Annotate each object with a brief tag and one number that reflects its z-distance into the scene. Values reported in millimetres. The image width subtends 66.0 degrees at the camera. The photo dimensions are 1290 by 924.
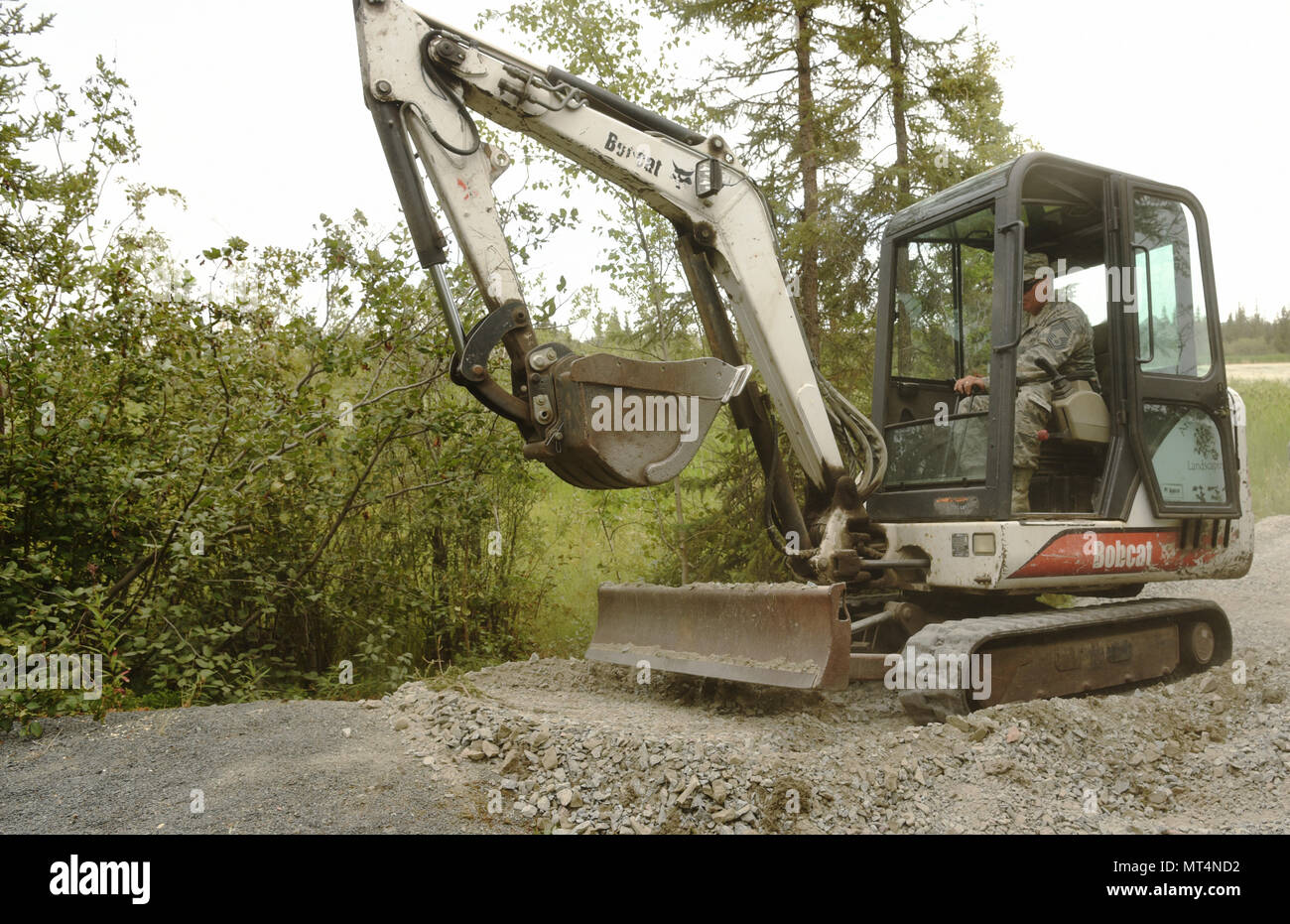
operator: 4938
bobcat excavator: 4098
